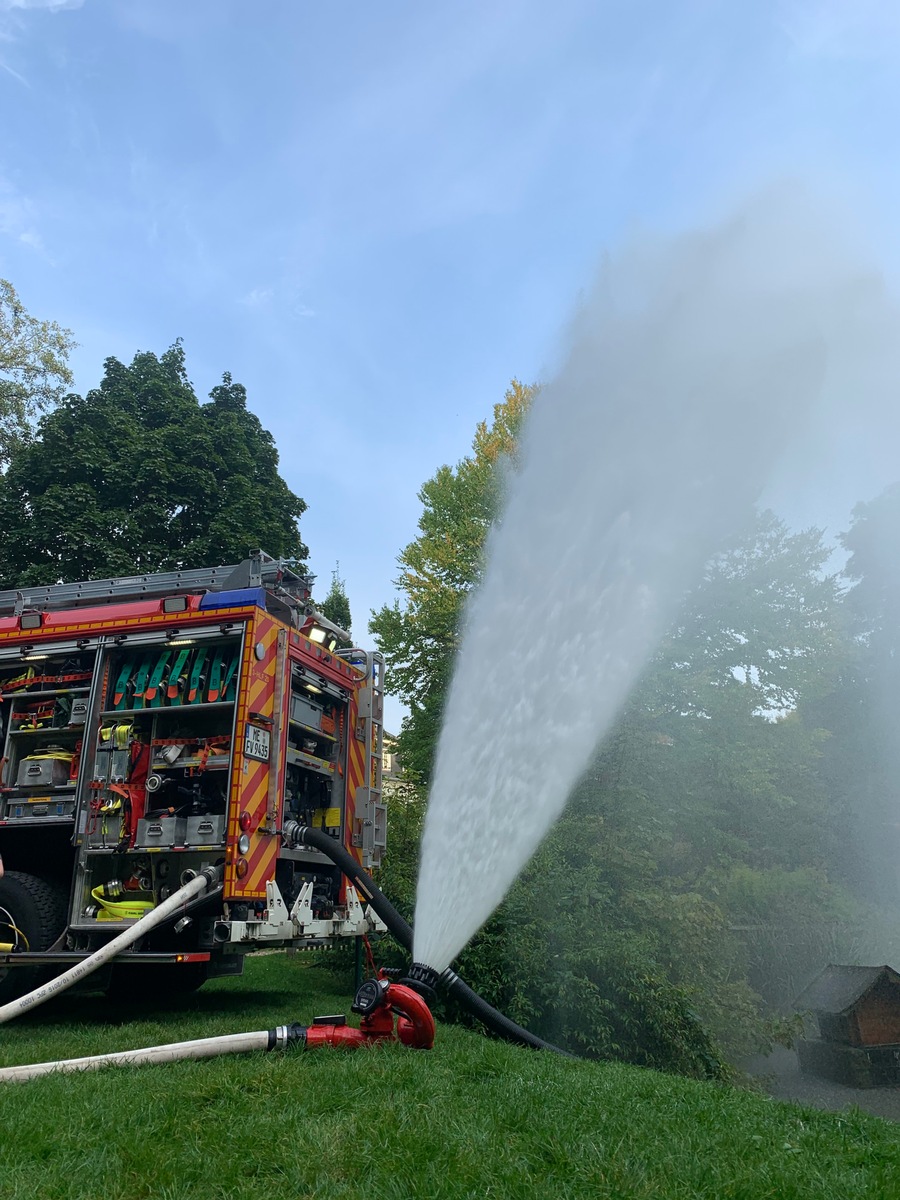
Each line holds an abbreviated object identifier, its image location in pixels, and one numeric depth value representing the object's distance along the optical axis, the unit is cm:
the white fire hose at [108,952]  606
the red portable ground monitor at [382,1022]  510
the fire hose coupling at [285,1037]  521
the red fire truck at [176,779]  710
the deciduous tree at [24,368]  2558
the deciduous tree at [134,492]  1942
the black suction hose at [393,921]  577
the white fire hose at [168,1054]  488
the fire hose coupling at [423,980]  533
